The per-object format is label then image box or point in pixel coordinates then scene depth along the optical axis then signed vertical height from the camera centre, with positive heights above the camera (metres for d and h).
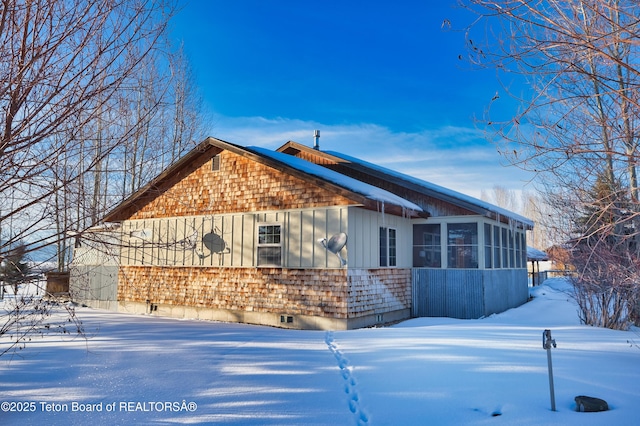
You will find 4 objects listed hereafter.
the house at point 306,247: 10.03 +0.30
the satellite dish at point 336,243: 9.65 +0.35
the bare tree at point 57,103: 2.96 +1.13
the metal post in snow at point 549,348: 4.12 -0.87
